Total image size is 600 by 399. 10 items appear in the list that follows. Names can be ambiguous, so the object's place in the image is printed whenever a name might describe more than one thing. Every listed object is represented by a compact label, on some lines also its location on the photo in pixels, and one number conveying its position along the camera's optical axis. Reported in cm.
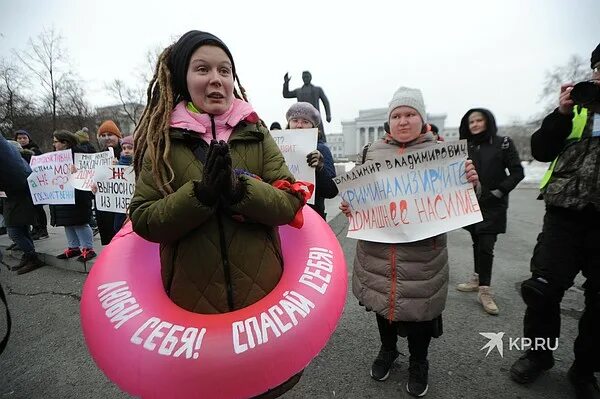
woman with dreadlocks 113
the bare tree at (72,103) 2225
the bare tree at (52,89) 2136
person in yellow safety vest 180
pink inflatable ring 105
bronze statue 684
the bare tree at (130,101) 2594
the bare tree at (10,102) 1981
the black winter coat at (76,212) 428
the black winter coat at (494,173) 308
